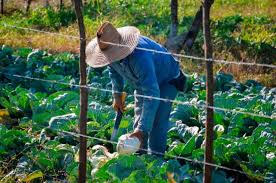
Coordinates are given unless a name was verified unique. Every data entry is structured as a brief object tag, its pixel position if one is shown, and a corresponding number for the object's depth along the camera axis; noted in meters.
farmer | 5.87
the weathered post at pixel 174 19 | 14.90
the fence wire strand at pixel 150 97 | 5.78
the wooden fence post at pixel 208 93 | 4.68
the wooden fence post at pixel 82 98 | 5.34
